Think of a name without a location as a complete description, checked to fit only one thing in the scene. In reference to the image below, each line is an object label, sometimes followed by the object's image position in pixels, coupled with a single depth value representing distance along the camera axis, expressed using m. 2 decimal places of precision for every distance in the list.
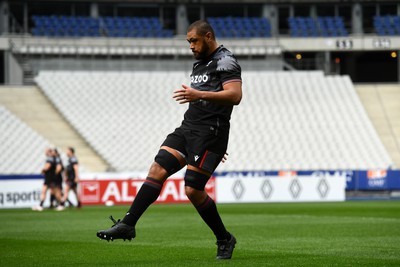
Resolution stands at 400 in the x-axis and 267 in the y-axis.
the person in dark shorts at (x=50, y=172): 28.98
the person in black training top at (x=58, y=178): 29.29
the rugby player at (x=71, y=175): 29.38
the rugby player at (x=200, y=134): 9.83
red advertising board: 33.41
